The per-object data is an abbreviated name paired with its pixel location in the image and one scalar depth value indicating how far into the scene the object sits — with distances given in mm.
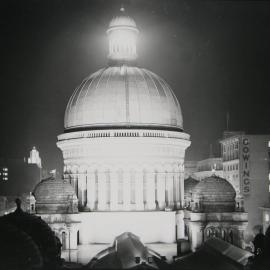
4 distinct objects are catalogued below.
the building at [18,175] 133500
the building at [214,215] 56219
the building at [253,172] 88188
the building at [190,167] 121875
